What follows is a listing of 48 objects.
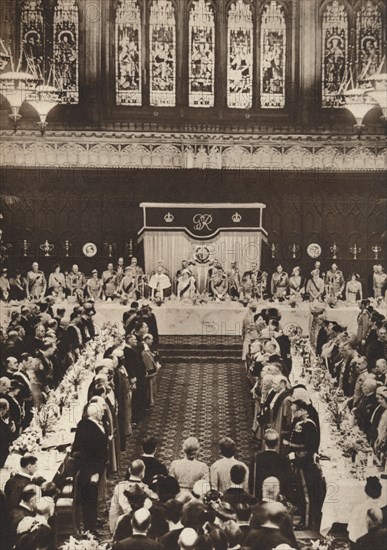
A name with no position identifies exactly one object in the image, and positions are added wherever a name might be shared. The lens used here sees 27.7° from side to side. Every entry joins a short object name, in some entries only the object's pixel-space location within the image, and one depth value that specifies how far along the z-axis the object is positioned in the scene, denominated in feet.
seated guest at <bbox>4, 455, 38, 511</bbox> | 25.30
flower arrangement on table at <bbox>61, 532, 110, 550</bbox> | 25.89
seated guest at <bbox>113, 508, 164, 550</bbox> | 20.88
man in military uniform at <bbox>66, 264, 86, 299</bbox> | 57.00
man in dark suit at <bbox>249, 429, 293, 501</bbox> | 26.68
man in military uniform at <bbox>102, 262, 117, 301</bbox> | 57.09
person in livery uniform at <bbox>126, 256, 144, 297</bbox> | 57.36
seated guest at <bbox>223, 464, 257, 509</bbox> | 23.91
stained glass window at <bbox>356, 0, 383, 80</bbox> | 51.90
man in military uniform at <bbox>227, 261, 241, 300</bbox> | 55.93
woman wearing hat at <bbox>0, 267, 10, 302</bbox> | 51.95
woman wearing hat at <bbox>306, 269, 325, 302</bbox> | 58.18
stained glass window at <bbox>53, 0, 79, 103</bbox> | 54.34
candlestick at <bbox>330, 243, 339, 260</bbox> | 62.03
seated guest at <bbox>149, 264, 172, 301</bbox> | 57.36
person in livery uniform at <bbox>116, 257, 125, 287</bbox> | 57.57
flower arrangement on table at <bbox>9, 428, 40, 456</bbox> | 28.71
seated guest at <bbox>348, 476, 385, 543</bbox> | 24.57
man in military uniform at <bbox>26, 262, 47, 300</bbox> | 54.80
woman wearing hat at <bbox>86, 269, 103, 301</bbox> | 57.21
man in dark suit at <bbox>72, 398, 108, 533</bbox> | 27.96
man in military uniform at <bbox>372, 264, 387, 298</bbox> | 55.67
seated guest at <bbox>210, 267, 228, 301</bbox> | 55.57
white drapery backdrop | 56.29
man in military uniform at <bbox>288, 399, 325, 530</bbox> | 26.81
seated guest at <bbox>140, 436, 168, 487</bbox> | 26.27
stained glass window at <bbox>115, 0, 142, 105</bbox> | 57.69
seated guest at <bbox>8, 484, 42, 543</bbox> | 24.11
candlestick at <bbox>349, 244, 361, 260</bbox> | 60.59
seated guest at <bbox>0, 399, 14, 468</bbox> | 28.63
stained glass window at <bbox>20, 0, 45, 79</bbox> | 48.29
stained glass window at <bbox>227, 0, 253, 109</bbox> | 57.81
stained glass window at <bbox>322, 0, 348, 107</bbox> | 57.16
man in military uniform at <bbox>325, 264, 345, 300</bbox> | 58.44
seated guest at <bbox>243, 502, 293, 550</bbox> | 21.62
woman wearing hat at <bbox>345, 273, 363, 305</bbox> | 56.65
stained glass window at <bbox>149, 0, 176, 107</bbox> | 59.82
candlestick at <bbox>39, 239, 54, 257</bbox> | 58.70
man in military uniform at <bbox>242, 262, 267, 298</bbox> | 56.29
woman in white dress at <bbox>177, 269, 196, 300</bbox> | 56.29
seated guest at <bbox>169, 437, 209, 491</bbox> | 25.40
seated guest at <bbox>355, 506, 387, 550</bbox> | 22.84
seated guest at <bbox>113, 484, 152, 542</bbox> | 22.17
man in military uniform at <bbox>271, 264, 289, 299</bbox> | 58.65
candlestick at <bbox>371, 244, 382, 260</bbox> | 60.49
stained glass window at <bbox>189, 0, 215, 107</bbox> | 59.36
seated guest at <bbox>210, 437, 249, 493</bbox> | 25.70
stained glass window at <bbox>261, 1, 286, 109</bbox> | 58.03
